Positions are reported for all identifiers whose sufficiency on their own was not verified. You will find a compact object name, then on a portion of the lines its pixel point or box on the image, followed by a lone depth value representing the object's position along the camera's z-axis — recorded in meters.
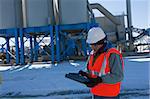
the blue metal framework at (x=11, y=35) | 20.15
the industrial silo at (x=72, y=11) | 19.46
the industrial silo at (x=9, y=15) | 21.03
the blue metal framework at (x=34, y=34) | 19.56
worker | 3.41
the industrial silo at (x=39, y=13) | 19.94
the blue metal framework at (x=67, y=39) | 19.34
